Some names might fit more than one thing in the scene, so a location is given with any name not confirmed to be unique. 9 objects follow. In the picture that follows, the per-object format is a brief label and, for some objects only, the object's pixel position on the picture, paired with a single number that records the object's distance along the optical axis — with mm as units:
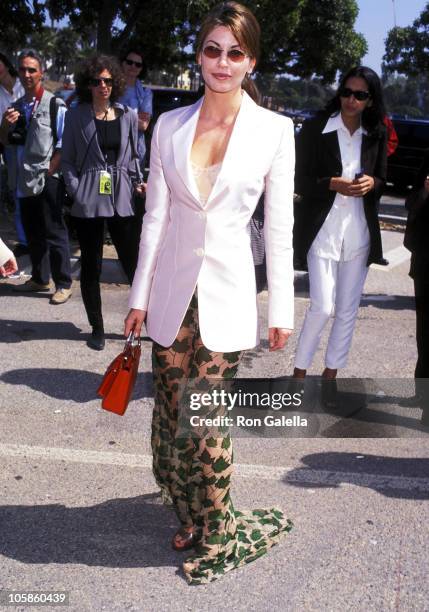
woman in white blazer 3291
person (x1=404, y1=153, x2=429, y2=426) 5289
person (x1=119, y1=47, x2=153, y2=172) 7766
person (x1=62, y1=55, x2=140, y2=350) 6148
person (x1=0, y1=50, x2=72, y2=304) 7453
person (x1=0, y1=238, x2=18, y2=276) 3723
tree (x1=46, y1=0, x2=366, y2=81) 17250
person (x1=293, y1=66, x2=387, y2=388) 5082
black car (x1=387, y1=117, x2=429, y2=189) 22141
